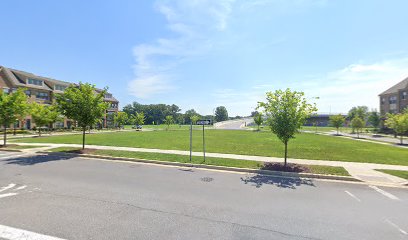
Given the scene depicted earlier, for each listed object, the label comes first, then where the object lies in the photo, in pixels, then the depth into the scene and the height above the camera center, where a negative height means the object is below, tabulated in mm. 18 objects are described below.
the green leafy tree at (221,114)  170500 +6990
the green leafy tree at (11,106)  17250 +1225
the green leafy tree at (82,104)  14914 +1250
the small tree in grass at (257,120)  54331 +685
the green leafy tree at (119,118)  60281 +980
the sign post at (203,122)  11628 +1
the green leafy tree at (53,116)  31416 +721
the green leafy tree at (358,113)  67062 +3529
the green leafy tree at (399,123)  25070 +104
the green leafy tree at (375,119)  51341 +1197
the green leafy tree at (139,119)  61125 +741
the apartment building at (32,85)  40712 +7821
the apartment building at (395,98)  48188 +6520
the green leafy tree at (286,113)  10461 +529
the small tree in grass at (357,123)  38000 +87
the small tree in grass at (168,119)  62609 +690
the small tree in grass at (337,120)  43875 +714
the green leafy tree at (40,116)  29766 +710
